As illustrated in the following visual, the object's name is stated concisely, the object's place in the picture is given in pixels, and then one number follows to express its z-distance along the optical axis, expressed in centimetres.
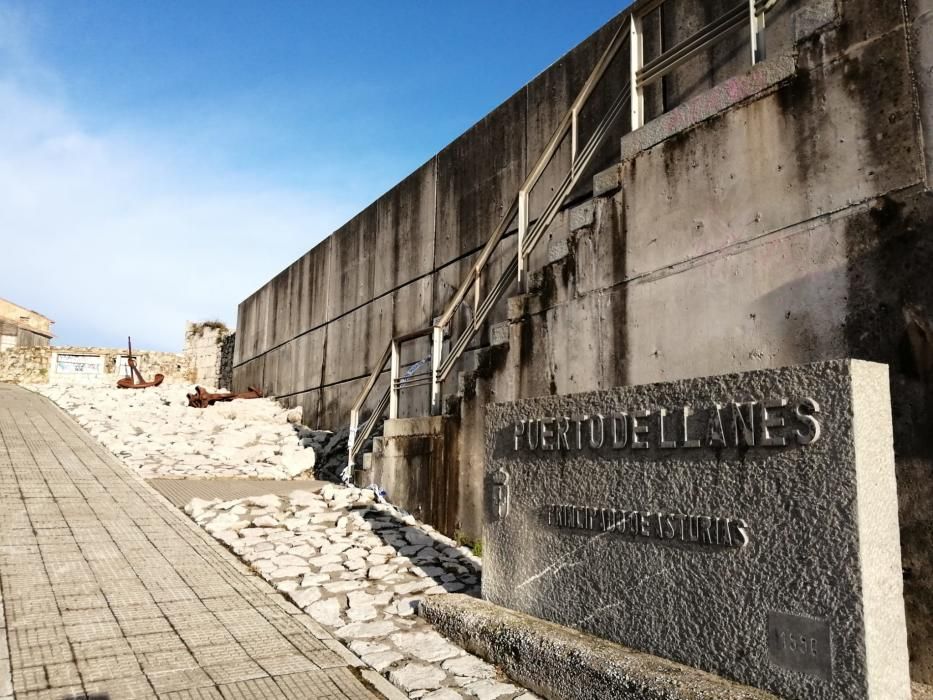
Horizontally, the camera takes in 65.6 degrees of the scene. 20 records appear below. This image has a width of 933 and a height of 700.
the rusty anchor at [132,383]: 2061
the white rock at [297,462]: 957
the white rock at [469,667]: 370
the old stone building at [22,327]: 4000
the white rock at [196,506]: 674
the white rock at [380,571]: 529
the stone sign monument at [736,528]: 257
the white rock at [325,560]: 549
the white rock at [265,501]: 690
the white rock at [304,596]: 468
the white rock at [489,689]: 343
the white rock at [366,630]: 421
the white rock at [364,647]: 396
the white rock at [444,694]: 339
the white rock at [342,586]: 496
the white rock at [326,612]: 443
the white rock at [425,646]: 394
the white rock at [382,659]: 376
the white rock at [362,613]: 450
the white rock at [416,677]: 353
